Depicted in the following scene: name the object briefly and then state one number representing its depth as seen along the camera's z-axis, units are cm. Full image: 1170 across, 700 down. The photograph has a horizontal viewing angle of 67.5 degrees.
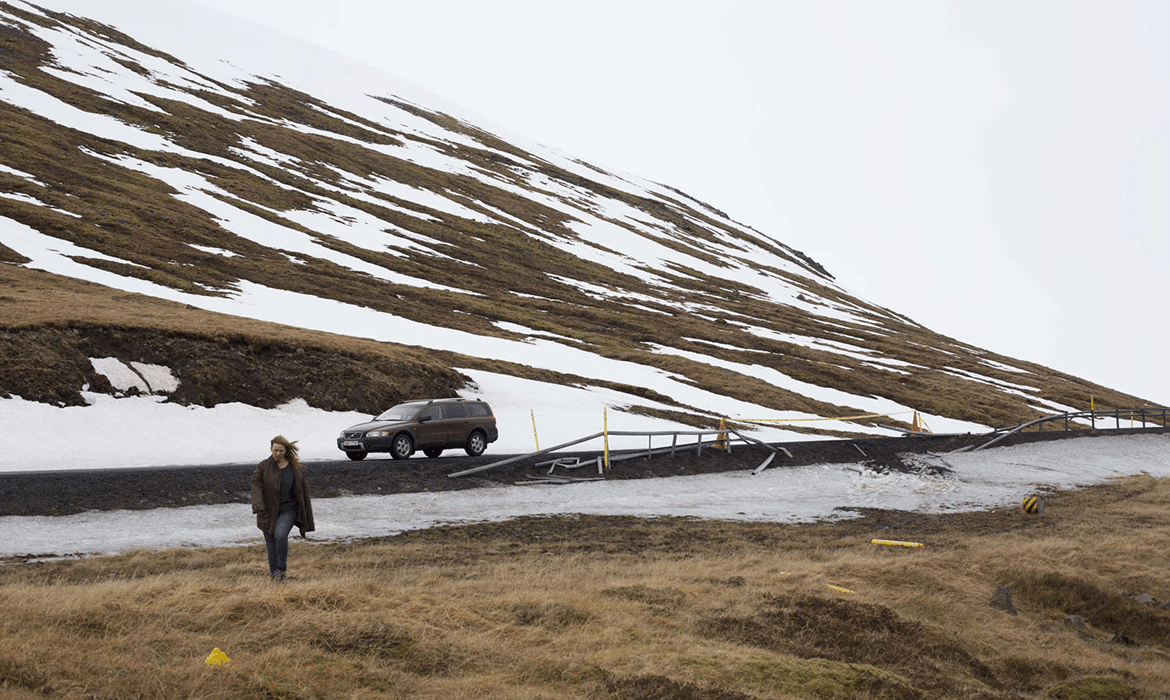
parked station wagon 2422
